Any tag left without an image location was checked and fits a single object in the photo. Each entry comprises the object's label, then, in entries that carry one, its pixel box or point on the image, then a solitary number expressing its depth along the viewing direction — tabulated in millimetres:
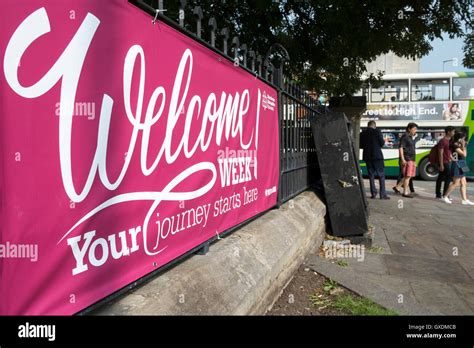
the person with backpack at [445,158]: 10641
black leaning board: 5887
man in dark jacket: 10414
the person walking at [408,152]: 10875
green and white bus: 17984
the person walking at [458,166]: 10359
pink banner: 1475
